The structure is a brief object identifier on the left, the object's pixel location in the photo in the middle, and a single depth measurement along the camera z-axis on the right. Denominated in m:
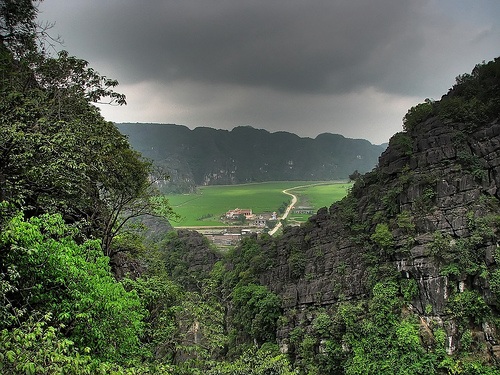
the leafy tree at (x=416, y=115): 28.90
